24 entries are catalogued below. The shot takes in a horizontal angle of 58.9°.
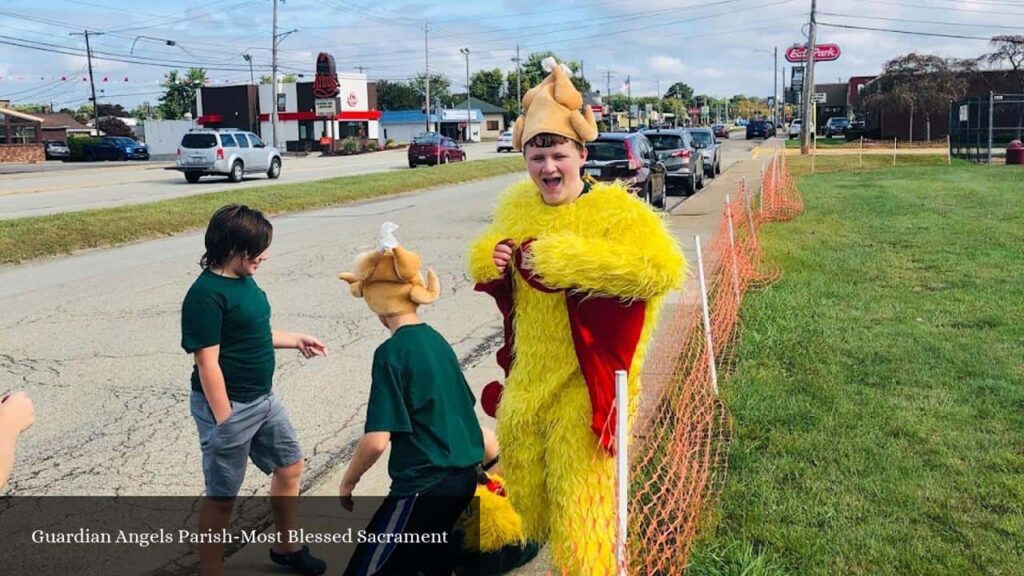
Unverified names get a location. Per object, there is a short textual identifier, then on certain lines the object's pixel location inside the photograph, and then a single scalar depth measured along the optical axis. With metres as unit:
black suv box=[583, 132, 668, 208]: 15.57
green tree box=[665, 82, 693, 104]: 175.02
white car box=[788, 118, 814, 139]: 70.19
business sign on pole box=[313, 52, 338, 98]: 61.47
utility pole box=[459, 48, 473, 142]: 83.69
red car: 36.69
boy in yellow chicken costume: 2.66
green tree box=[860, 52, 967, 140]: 49.41
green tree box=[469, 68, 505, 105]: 131.12
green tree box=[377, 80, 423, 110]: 121.56
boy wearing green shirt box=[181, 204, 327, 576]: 3.15
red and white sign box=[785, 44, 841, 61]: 53.34
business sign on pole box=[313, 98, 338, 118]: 63.53
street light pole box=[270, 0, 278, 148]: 55.44
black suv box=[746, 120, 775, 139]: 70.25
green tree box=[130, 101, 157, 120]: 127.38
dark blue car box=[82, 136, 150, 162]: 49.78
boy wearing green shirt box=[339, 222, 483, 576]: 2.74
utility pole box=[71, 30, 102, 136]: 65.75
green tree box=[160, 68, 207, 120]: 105.00
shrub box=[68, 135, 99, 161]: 50.19
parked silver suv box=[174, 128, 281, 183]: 26.44
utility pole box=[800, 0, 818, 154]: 41.69
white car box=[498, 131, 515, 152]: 54.79
